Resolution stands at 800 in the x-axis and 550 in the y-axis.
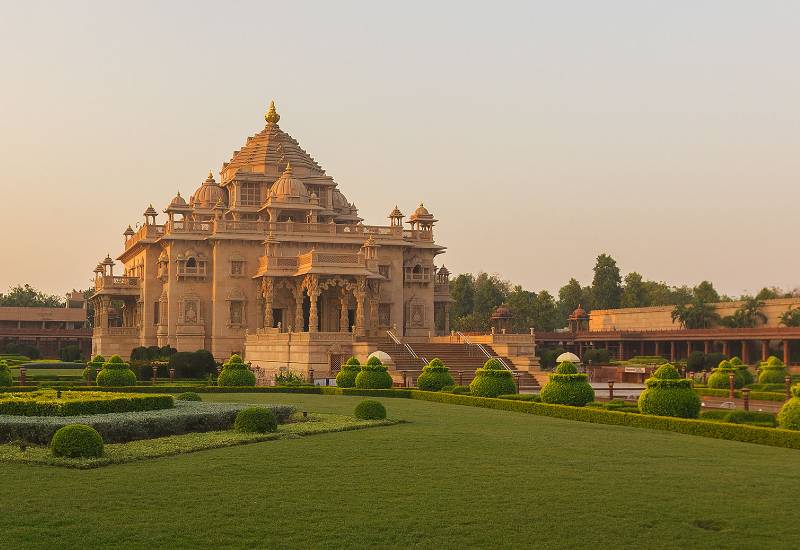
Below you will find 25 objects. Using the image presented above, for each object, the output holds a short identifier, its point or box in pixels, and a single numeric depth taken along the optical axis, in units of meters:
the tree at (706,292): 94.25
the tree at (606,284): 106.75
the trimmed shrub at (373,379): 36.03
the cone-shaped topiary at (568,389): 28.03
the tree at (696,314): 82.38
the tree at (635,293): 105.06
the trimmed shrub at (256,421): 20.38
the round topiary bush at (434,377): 35.47
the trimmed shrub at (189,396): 27.31
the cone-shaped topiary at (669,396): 23.94
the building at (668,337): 61.19
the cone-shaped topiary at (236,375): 37.97
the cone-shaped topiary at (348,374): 37.56
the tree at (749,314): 77.19
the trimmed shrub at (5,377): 34.69
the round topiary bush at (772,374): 41.41
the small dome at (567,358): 33.06
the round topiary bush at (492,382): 31.77
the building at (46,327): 80.56
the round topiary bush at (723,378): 39.62
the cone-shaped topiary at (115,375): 35.53
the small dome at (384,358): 41.16
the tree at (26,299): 120.69
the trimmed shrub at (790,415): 20.58
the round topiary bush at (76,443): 16.61
